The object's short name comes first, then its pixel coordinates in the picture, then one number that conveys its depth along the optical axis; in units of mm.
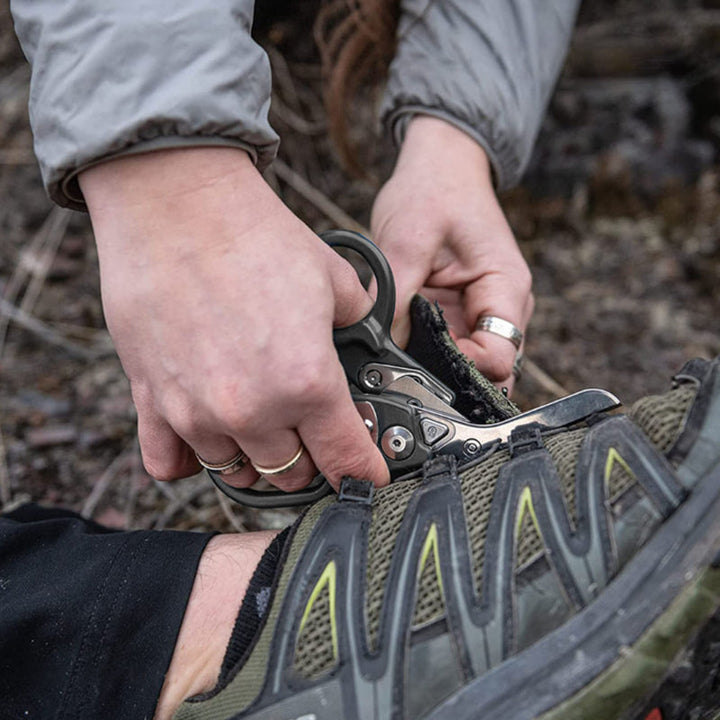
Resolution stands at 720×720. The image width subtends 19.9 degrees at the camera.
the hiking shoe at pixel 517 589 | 578
